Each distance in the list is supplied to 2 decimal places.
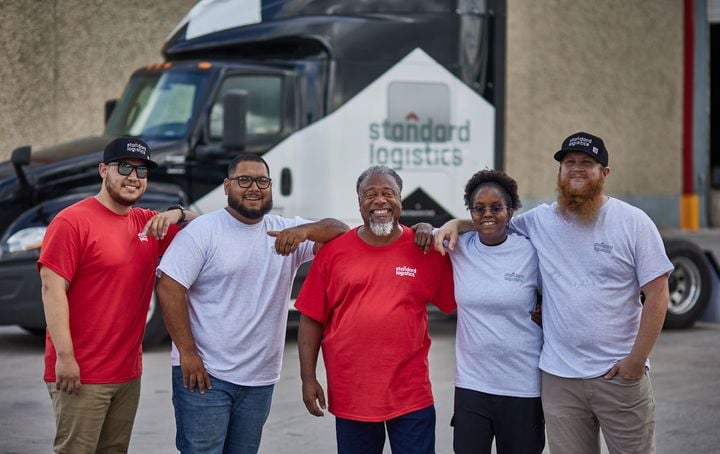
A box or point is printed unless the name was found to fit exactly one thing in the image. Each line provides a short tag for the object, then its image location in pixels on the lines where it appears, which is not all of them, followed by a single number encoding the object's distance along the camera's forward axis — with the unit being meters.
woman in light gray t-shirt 4.76
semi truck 10.42
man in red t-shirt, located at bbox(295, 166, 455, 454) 4.75
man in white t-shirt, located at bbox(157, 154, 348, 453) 4.79
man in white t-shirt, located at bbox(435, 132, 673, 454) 4.71
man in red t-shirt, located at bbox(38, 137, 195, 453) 4.71
